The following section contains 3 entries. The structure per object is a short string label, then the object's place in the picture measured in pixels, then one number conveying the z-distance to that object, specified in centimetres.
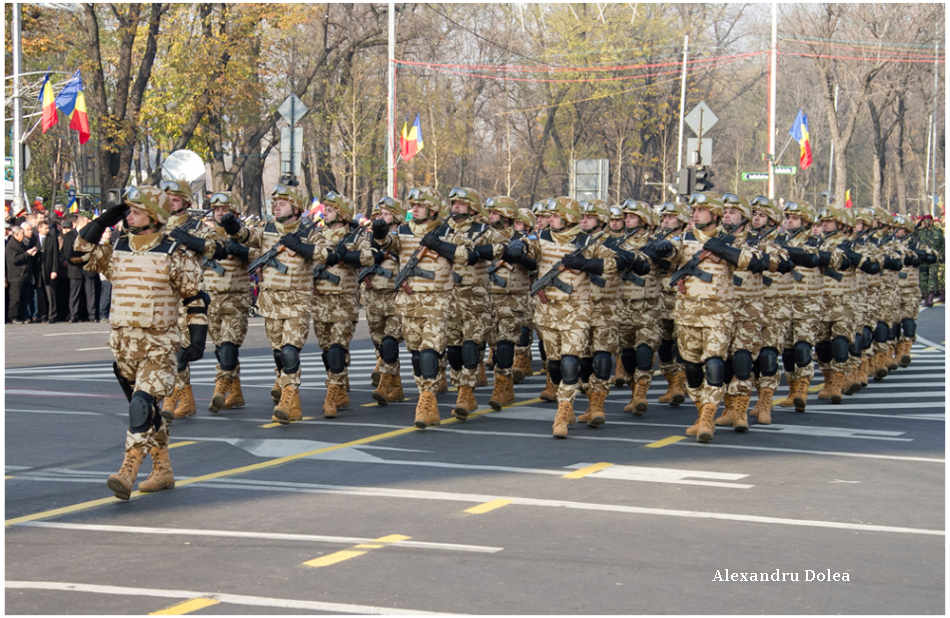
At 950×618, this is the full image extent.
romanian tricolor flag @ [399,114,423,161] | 3522
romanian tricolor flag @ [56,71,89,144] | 2656
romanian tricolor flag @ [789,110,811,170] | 3709
